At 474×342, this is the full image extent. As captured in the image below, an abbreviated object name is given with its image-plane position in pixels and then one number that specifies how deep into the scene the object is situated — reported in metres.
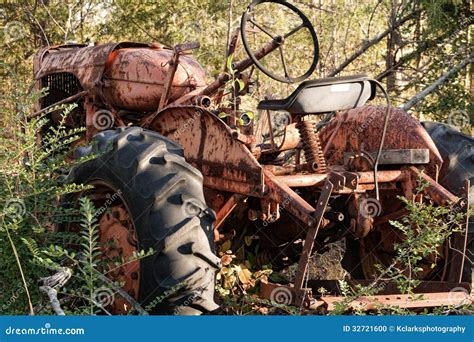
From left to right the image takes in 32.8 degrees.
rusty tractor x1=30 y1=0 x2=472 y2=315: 4.16
